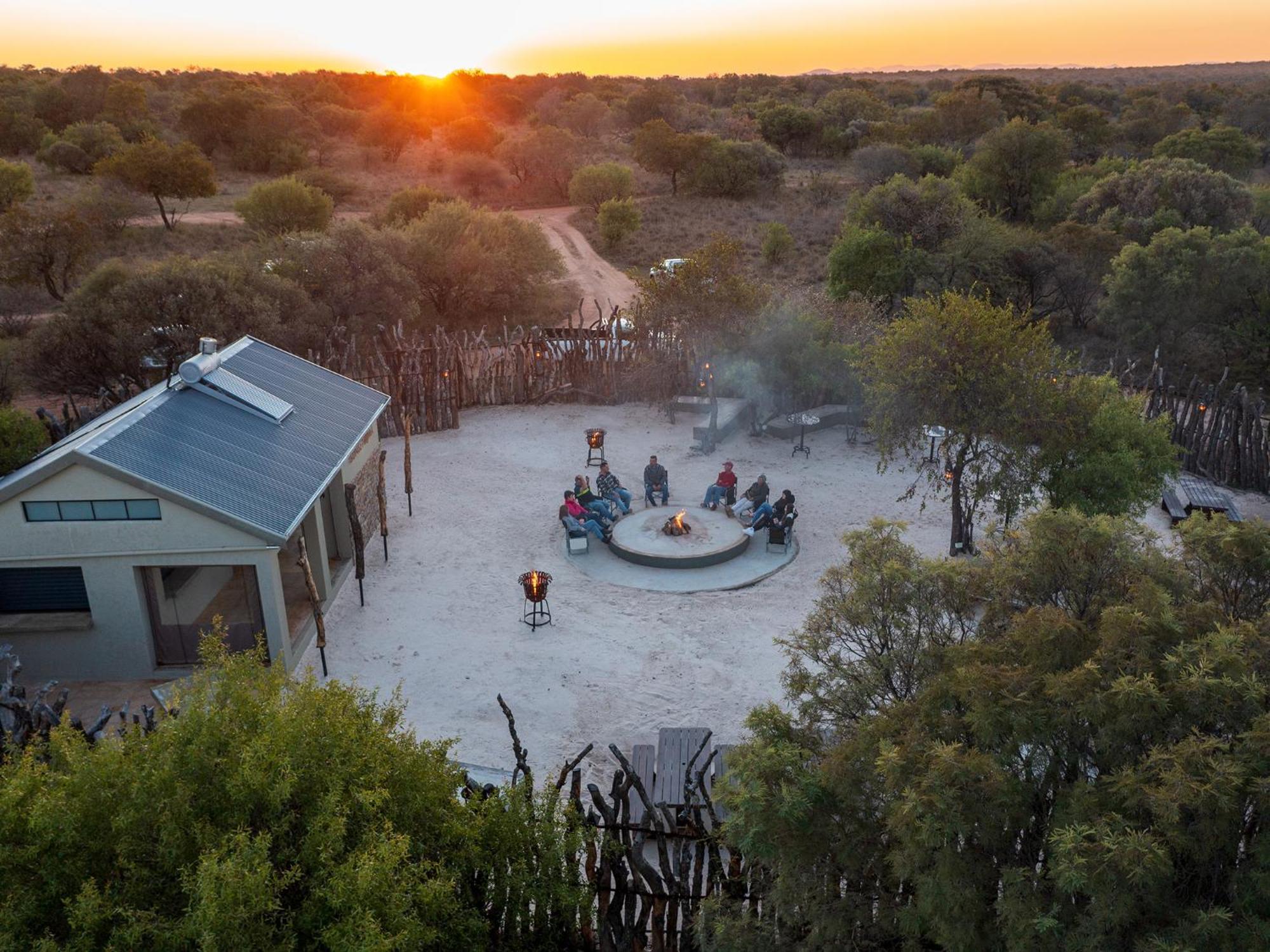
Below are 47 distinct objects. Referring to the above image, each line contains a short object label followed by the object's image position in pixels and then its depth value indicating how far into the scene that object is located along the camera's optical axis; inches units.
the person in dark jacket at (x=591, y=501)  714.8
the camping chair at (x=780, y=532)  673.0
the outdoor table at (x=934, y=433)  755.2
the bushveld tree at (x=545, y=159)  2338.8
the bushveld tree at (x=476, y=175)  2277.3
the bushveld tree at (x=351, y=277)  1153.4
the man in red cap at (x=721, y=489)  743.1
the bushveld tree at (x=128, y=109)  2119.8
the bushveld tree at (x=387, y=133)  2534.4
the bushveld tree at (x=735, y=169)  2161.7
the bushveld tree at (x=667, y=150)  2228.1
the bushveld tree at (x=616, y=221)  1865.2
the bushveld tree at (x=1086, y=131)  2160.4
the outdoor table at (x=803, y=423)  871.7
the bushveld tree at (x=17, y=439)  600.4
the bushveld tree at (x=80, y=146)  1882.4
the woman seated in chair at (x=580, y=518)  679.7
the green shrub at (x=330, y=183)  2017.7
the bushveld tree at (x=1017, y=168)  1662.2
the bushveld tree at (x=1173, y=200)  1294.3
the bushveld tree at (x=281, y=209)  1589.6
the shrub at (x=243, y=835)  215.6
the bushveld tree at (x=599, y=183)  2098.9
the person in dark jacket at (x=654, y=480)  756.0
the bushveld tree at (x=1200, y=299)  1090.1
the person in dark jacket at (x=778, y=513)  677.3
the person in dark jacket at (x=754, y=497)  714.8
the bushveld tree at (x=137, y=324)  936.3
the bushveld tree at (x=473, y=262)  1353.3
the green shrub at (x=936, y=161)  1967.3
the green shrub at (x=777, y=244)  1683.1
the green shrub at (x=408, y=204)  1670.8
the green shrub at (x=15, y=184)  1513.3
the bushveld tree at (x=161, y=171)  1647.4
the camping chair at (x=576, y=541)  673.0
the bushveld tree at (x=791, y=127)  2581.2
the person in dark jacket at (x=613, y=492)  740.6
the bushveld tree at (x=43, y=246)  1226.6
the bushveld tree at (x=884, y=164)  1943.9
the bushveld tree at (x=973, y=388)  601.6
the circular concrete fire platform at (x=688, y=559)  639.8
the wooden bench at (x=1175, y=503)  722.8
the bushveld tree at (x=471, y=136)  2549.2
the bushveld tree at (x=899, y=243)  1293.1
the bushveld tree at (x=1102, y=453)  593.0
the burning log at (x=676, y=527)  693.9
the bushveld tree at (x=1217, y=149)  1753.2
